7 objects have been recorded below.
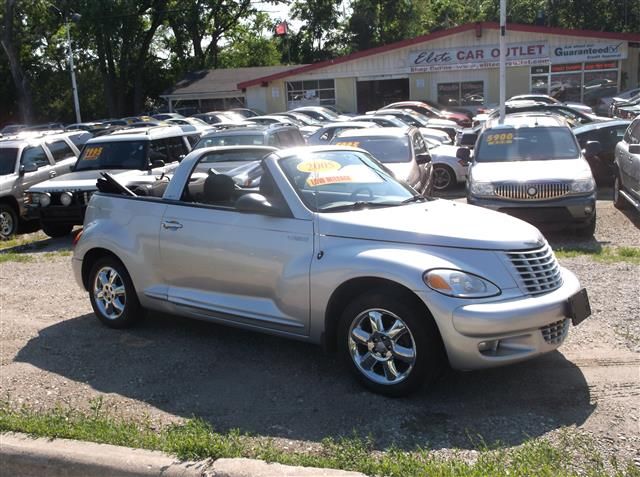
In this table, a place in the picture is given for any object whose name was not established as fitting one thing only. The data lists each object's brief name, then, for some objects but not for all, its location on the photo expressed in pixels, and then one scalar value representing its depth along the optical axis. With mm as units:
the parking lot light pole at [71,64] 38481
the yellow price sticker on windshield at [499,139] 11445
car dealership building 34562
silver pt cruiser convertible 4629
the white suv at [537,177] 9734
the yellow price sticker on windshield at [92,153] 13070
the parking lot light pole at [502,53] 17156
